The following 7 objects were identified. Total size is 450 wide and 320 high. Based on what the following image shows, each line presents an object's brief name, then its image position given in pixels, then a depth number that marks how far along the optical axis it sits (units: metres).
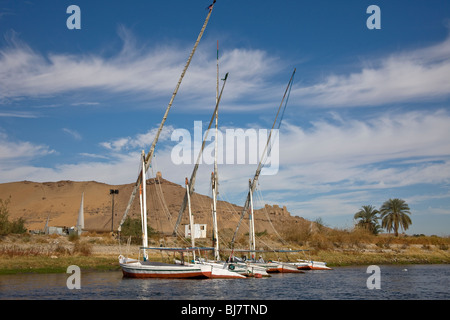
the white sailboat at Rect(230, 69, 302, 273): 61.30
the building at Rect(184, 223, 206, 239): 99.06
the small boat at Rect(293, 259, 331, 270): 67.12
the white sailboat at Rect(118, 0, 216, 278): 47.16
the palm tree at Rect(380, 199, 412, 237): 102.12
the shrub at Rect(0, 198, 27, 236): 72.46
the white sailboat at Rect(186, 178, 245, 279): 48.84
